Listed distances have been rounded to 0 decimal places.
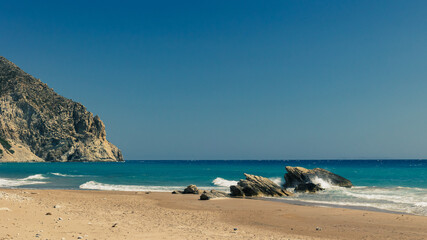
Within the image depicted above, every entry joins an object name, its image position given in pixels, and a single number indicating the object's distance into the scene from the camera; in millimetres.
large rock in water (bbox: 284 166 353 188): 44125
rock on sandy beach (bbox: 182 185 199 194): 35500
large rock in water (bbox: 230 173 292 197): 33219
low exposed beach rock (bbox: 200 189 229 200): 29766
